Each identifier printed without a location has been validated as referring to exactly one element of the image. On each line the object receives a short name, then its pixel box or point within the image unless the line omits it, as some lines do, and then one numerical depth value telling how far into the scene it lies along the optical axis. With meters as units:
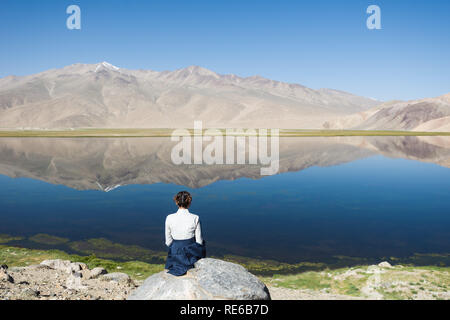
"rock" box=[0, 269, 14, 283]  9.21
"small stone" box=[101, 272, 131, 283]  10.41
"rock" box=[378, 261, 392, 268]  11.94
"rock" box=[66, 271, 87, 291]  9.30
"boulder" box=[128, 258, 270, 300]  6.65
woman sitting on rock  7.05
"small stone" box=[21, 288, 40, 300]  8.12
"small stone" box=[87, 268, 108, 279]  10.85
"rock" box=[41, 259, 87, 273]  11.13
